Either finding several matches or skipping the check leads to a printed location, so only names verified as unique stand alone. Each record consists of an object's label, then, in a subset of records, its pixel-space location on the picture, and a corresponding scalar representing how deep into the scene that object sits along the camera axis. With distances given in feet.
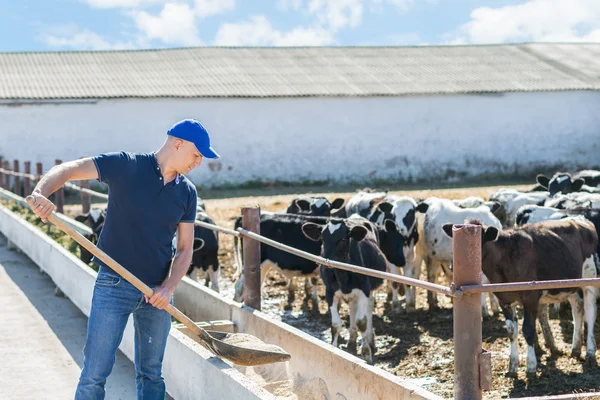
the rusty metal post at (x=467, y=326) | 15.38
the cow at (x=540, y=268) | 28.77
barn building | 97.55
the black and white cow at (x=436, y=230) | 39.81
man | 16.53
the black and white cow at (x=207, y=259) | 40.22
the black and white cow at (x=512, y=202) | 47.03
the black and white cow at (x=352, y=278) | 30.63
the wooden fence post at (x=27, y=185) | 69.03
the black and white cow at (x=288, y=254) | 37.91
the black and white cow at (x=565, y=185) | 48.67
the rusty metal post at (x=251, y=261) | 26.89
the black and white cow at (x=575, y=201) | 39.34
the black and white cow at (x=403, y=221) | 40.88
